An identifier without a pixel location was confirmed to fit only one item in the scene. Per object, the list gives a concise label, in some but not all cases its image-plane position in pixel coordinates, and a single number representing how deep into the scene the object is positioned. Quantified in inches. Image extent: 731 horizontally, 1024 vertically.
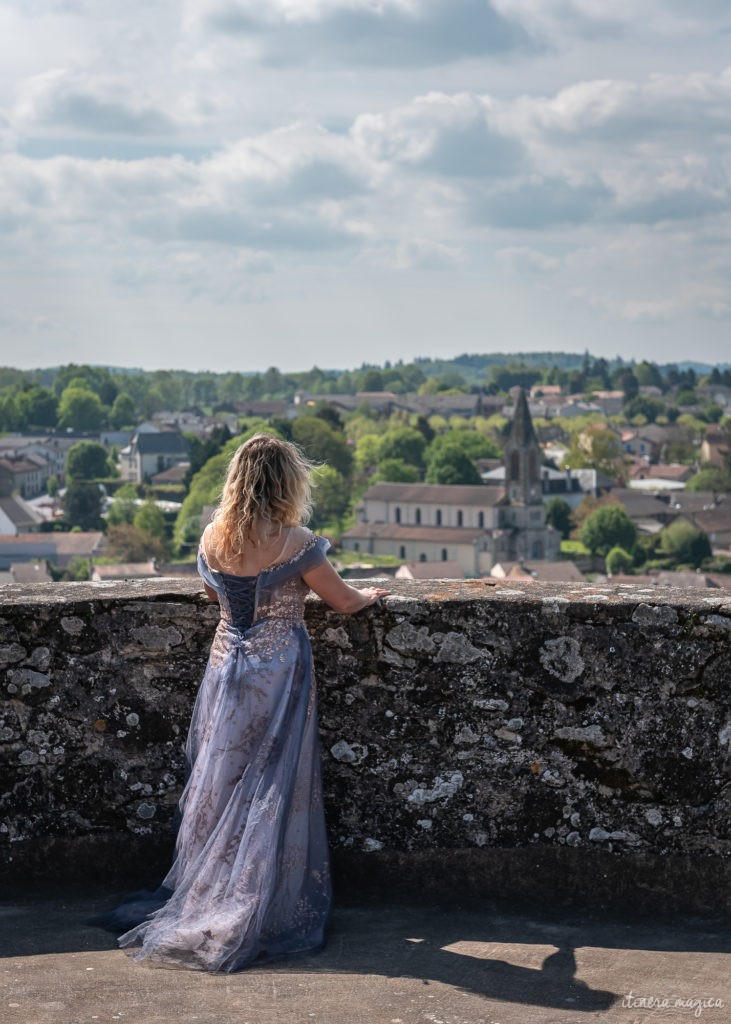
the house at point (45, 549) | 3521.2
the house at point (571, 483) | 4926.2
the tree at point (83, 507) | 4535.4
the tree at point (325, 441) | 4832.7
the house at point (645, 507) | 4407.0
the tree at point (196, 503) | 3969.0
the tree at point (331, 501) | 4638.3
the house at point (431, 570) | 3161.9
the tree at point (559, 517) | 4562.0
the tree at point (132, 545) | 3725.4
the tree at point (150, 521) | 4079.7
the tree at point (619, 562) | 3730.3
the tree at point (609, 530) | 3924.7
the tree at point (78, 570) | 3378.4
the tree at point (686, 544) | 3846.0
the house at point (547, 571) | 3095.5
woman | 162.4
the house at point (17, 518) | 4060.0
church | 4205.2
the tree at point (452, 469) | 5073.8
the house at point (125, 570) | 2970.7
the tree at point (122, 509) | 4397.1
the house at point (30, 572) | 2855.3
